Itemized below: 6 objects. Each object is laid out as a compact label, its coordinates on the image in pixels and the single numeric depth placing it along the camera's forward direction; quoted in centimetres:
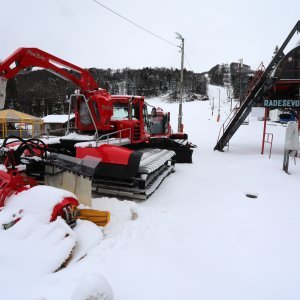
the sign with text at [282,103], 1392
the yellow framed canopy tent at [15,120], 2622
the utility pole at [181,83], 2162
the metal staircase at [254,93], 1339
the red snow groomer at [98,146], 561
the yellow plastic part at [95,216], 488
